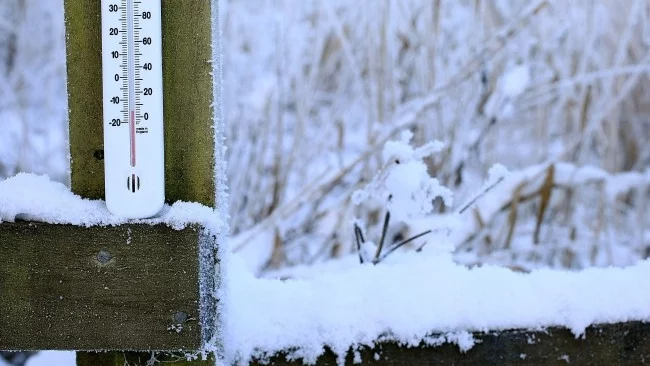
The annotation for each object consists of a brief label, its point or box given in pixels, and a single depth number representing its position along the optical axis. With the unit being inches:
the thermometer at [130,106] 42.6
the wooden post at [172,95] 43.5
